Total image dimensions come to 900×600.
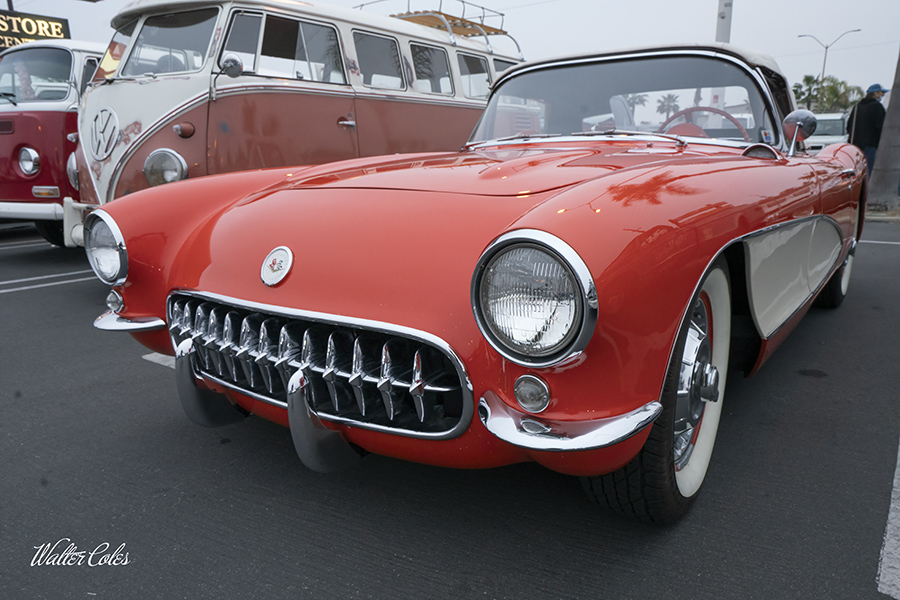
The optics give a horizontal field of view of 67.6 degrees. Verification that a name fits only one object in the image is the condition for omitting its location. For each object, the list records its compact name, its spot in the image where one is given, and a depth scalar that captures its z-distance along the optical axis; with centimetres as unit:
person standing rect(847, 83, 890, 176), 988
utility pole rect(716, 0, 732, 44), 1059
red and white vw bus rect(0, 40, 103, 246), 555
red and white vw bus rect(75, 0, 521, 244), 465
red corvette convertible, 139
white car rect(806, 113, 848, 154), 1456
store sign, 1523
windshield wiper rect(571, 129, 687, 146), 270
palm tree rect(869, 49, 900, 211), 950
